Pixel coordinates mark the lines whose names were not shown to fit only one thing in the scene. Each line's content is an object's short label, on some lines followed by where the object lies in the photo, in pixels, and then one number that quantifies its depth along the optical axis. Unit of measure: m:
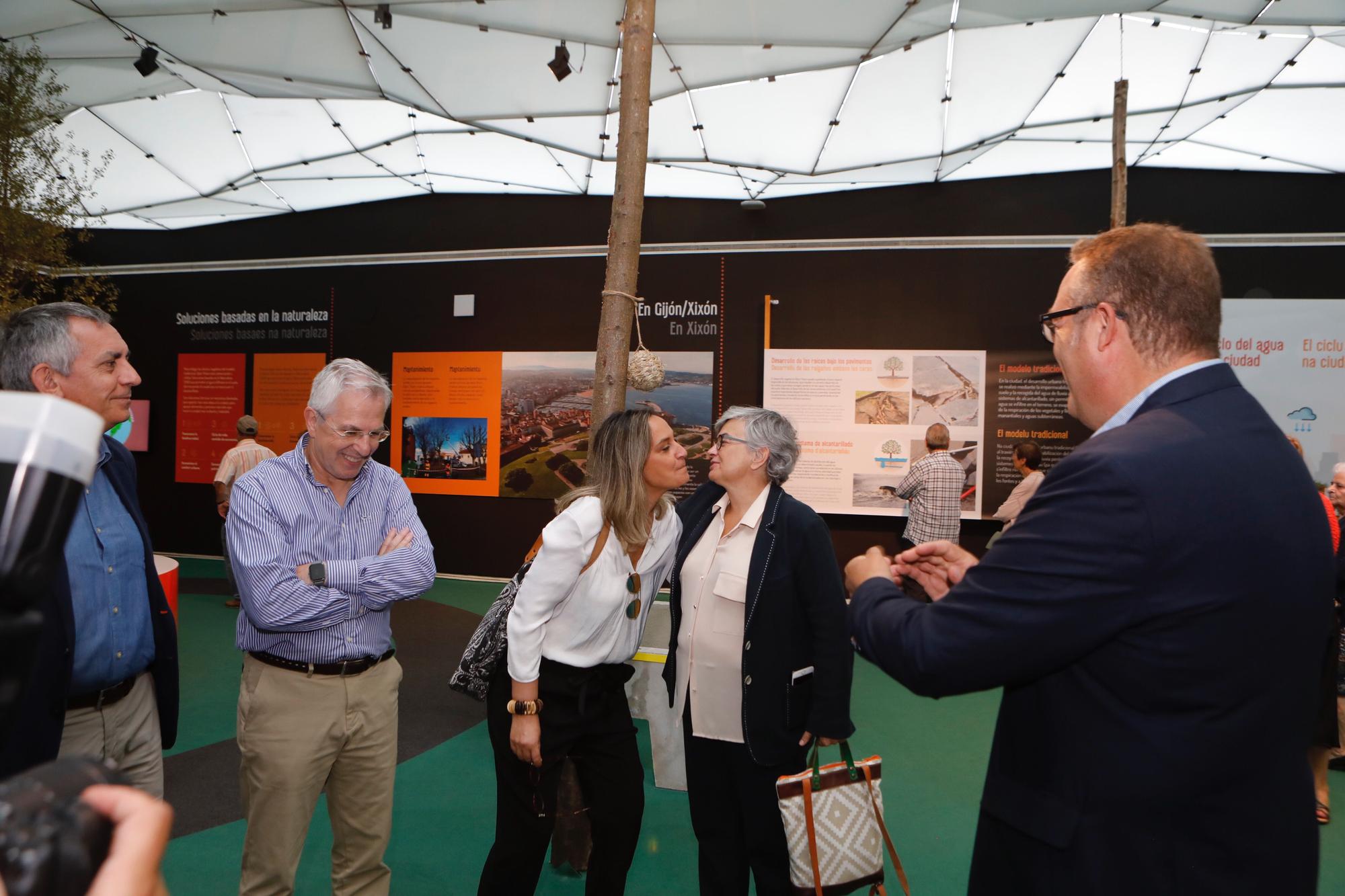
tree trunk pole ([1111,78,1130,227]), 6.12
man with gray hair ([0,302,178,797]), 1.76
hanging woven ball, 3.95
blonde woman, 2.26
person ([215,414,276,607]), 6.86
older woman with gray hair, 2.40
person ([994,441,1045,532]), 6.34
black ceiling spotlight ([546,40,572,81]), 5.01
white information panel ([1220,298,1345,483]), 7.06
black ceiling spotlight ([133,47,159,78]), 6.16
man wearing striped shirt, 2.19
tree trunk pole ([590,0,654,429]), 3.45
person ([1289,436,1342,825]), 3.56
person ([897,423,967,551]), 6.68
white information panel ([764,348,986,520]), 7.58
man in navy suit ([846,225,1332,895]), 1.12
